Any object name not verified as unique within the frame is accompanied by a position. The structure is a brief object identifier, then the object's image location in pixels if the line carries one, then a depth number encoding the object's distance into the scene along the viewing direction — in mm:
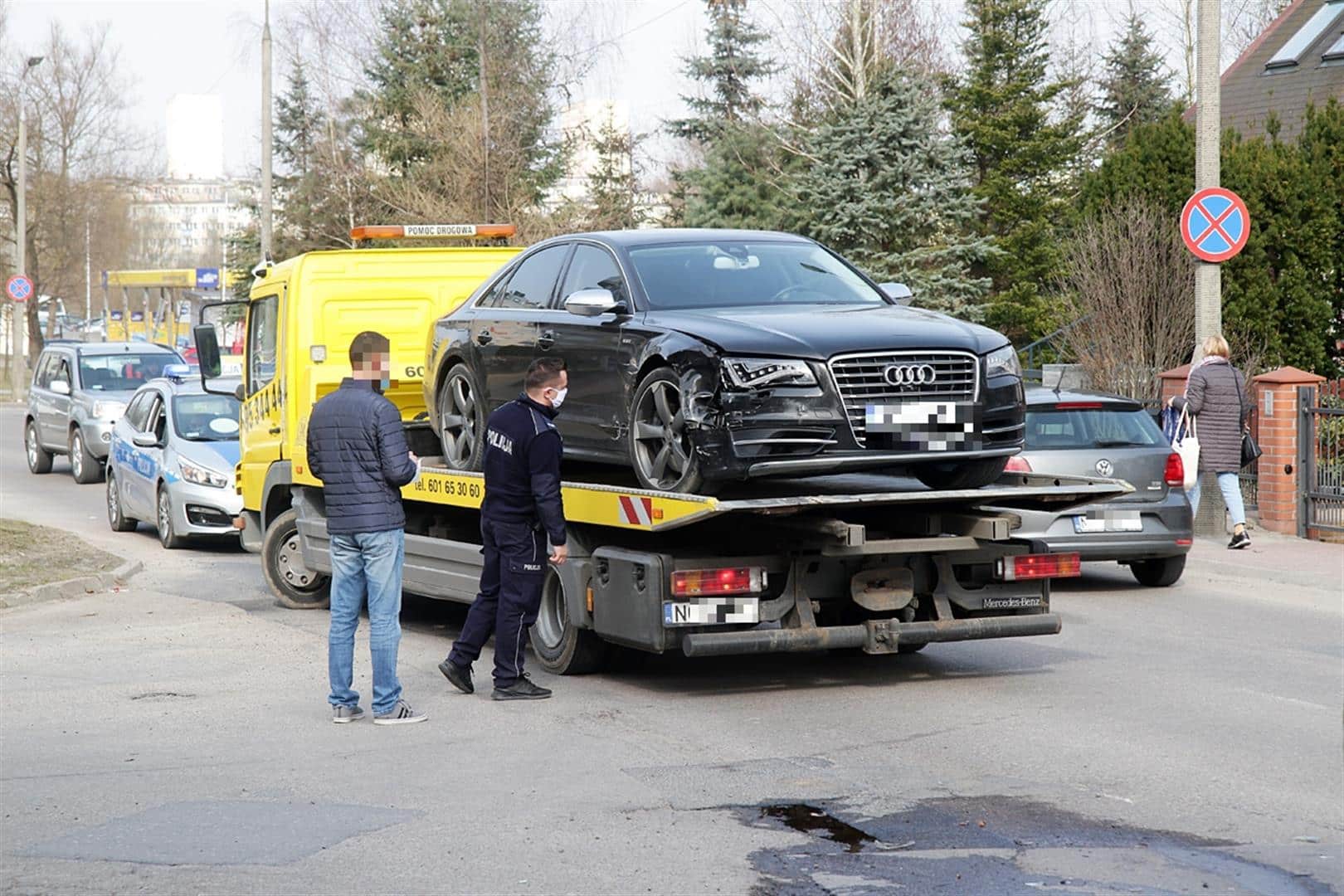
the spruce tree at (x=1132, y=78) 51062
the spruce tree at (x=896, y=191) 31172
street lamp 47531
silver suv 24453
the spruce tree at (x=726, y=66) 44469
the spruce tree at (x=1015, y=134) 38656
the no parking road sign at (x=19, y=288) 45000
